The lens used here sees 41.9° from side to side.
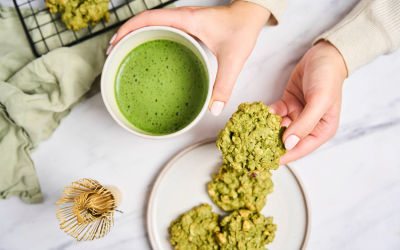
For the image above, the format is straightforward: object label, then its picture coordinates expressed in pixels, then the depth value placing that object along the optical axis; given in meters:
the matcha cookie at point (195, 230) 0.57
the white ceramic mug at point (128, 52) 0.52
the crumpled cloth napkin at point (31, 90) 0.58
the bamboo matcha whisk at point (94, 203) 0.55
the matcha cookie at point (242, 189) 0.57
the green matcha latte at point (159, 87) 0.54
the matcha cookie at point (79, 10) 0.56
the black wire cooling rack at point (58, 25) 0.59
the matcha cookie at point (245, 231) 0.56
